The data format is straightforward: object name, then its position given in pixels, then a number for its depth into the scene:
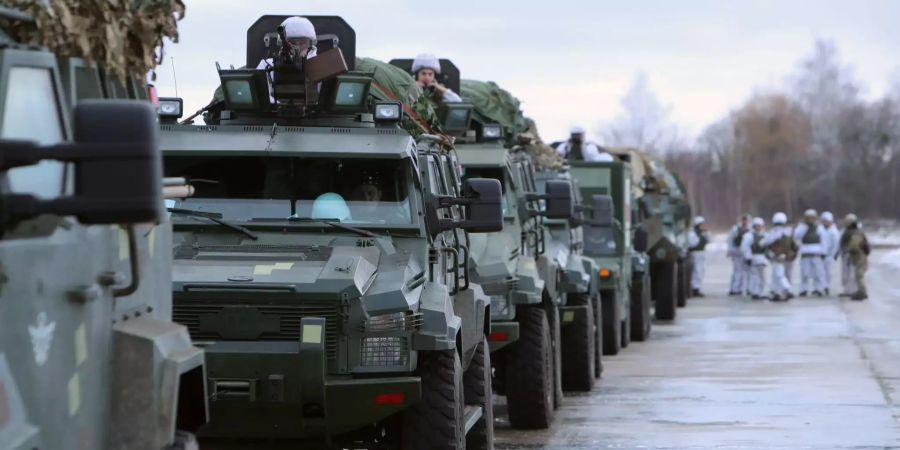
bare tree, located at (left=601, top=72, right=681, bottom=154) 118.94
